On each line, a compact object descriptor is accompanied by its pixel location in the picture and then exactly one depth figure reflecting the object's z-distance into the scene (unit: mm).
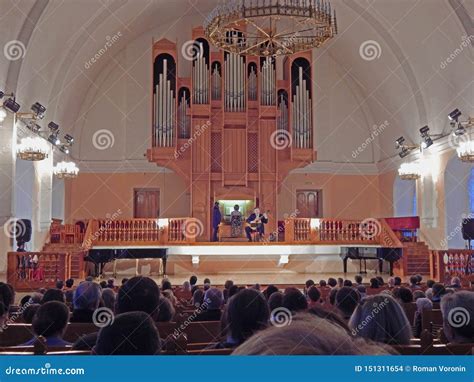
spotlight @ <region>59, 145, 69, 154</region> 15719
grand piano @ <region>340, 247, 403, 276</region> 12766
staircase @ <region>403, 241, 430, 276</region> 13352
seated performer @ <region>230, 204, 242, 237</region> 15328
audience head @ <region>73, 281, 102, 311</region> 4156
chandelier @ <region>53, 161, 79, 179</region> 14812
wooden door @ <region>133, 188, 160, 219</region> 19156
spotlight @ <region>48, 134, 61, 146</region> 14430
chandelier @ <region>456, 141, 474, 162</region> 11558
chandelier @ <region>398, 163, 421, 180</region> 15523
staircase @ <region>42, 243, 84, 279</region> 12718
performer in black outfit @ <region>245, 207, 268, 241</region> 14766
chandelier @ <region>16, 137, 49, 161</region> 11273
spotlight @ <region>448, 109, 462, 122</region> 12617
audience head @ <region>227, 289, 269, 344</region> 2738
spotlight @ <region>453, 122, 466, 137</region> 12500
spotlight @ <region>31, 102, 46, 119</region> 12261
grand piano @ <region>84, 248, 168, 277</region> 12383
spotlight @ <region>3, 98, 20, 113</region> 11086
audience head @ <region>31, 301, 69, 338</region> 3154
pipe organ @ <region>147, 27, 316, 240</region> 16656
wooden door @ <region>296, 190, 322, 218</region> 19781
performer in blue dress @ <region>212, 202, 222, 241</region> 16000
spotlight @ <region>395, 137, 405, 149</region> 16241
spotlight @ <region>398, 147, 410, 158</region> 16141
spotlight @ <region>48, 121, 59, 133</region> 14056
